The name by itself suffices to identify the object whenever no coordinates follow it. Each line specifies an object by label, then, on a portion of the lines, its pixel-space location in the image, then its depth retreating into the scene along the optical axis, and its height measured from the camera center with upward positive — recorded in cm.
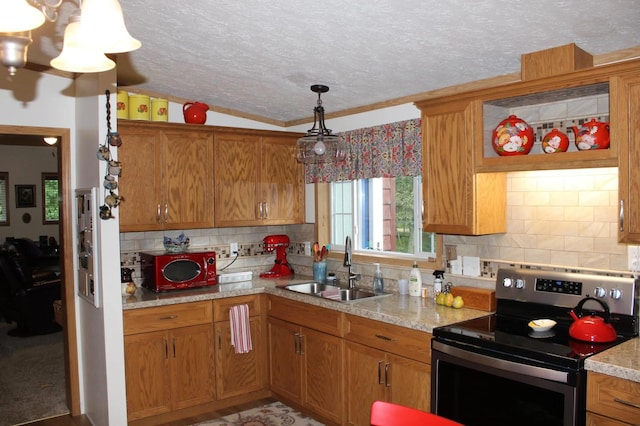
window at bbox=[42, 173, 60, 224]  905 +12
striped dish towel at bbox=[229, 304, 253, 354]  391 -92
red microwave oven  386 -49
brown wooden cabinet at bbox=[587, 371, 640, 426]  204 -79
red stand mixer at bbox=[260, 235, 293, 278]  456 -43
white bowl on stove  261 -61
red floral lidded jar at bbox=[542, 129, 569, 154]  262 +30
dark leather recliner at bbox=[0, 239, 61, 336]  594 -102
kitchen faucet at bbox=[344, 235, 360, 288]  397 -44
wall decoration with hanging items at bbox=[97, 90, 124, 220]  323 +22
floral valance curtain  359 +35
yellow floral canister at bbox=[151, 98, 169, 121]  399 +71
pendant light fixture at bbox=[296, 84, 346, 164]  342 +38
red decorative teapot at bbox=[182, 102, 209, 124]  411 +71
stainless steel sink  394 -67
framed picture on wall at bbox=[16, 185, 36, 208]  882 +15
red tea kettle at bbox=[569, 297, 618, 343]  241 -59
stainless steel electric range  223 -68
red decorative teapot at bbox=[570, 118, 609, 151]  246 +31
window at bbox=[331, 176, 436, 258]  385 -10
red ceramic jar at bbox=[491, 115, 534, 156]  280 +35
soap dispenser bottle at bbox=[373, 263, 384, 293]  382 -57
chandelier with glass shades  115 +42
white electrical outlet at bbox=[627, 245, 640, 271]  260 -28
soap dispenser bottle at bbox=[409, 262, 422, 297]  355 -53
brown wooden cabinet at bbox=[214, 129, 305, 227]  422 +20
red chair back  167 -69
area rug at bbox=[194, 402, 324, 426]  367 -152
